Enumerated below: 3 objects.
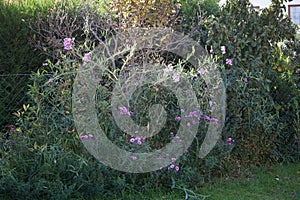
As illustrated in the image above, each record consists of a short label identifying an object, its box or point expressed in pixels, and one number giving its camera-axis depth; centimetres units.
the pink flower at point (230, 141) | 445
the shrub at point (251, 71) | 475
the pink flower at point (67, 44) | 421
